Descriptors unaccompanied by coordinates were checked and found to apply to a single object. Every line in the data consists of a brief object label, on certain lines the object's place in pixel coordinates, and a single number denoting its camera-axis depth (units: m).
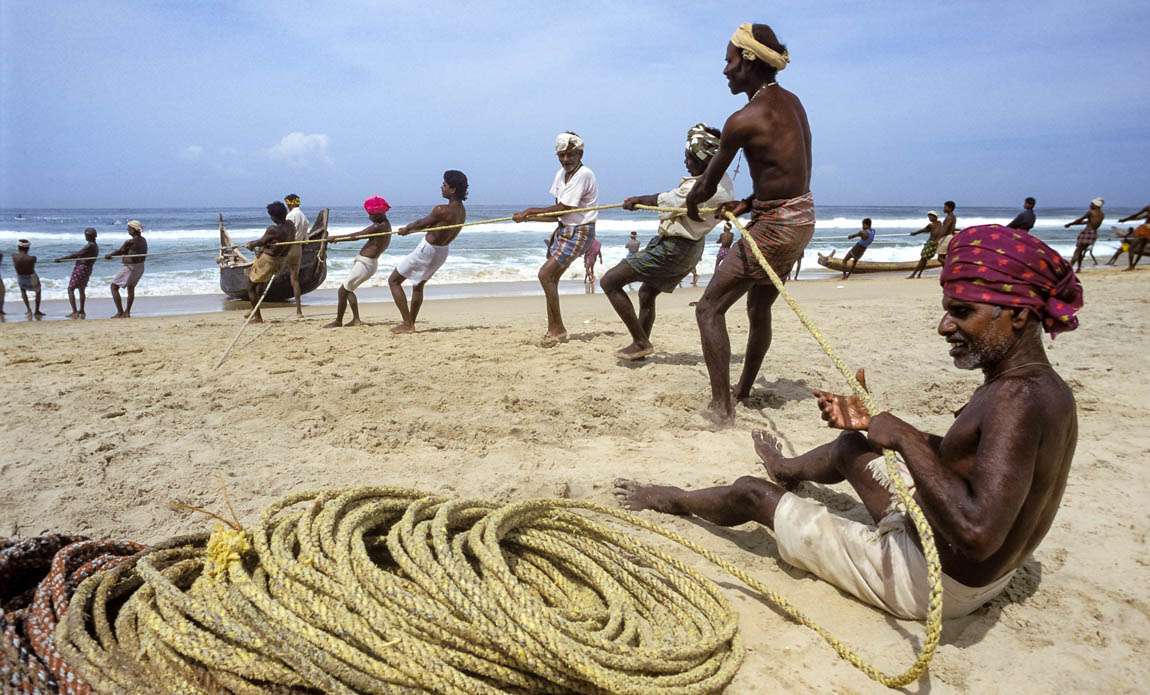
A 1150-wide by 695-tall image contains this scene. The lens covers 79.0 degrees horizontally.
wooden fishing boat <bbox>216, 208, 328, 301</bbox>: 11.61
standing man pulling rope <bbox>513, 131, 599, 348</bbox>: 6.34
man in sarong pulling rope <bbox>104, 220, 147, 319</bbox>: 10.48
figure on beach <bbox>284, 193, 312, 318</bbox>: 9.23
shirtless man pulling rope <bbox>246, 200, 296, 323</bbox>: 8.39
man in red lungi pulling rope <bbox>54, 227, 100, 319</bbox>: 10.60
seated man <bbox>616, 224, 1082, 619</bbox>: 1.85
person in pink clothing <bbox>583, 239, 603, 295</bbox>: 14.84
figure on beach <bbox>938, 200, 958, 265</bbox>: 14.64
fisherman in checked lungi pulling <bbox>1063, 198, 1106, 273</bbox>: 15.66
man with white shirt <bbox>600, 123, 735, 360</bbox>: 4.93
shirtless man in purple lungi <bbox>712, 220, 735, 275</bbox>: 12.19
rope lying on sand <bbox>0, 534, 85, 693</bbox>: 1.65
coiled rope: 1.70
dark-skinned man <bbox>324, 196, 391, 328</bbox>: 8.05
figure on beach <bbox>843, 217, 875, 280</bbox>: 17.25
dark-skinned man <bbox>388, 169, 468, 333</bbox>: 7.18
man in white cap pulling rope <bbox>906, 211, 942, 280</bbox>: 16.09
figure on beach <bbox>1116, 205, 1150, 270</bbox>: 15.95
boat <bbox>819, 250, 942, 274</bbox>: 18.83
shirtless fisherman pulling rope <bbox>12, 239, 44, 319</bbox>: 10.41
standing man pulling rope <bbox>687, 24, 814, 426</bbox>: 3.69
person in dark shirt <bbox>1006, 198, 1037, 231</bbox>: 13.89
